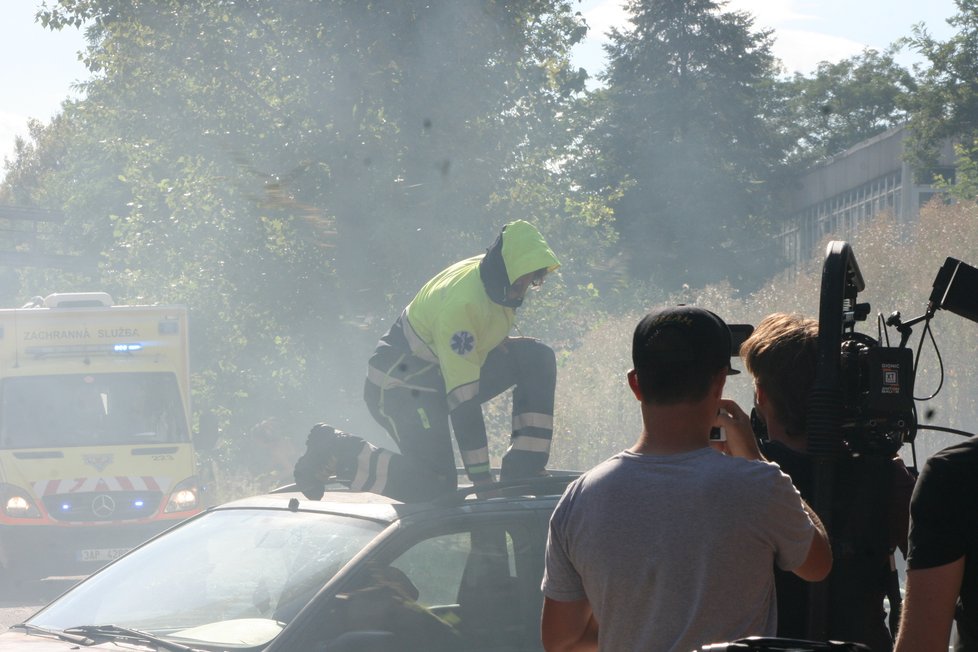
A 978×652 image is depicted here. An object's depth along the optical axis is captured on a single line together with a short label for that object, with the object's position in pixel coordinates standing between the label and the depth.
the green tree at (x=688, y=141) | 44.03
